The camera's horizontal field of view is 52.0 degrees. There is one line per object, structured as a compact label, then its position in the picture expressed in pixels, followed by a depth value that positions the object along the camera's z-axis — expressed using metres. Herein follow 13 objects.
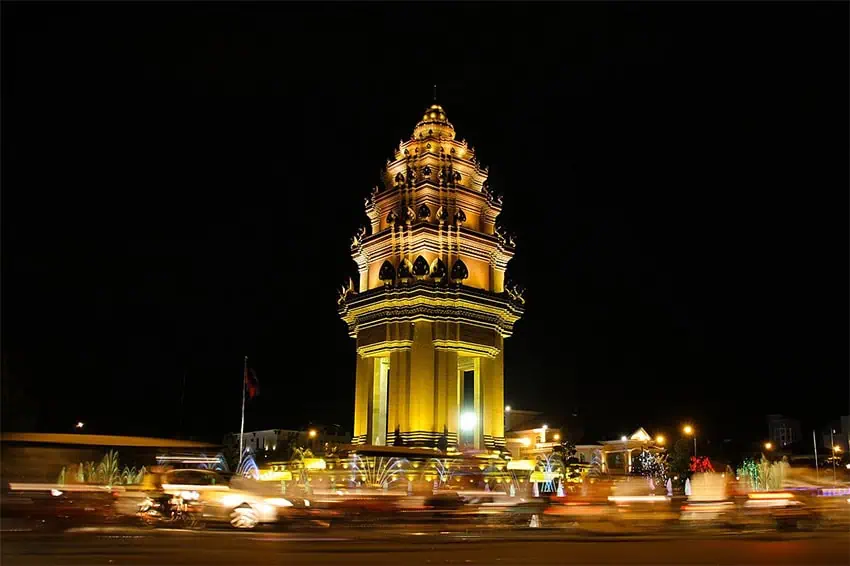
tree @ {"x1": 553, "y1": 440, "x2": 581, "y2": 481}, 50.31
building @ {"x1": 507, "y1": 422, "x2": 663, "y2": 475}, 74.19
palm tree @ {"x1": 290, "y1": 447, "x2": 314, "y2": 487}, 46.61
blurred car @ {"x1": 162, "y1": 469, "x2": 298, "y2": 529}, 20.70
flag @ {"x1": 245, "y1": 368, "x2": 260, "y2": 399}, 48.03
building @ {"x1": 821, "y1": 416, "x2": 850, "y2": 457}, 81.06
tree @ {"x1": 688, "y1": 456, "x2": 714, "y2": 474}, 58.22
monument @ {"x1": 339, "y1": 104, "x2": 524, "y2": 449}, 43.72
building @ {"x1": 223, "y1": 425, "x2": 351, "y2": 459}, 77.88
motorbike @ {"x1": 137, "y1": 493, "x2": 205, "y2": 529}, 20.83
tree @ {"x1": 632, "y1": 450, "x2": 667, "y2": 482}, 71.23
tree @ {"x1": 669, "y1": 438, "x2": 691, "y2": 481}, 65.16
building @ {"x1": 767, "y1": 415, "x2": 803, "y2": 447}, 85.94
